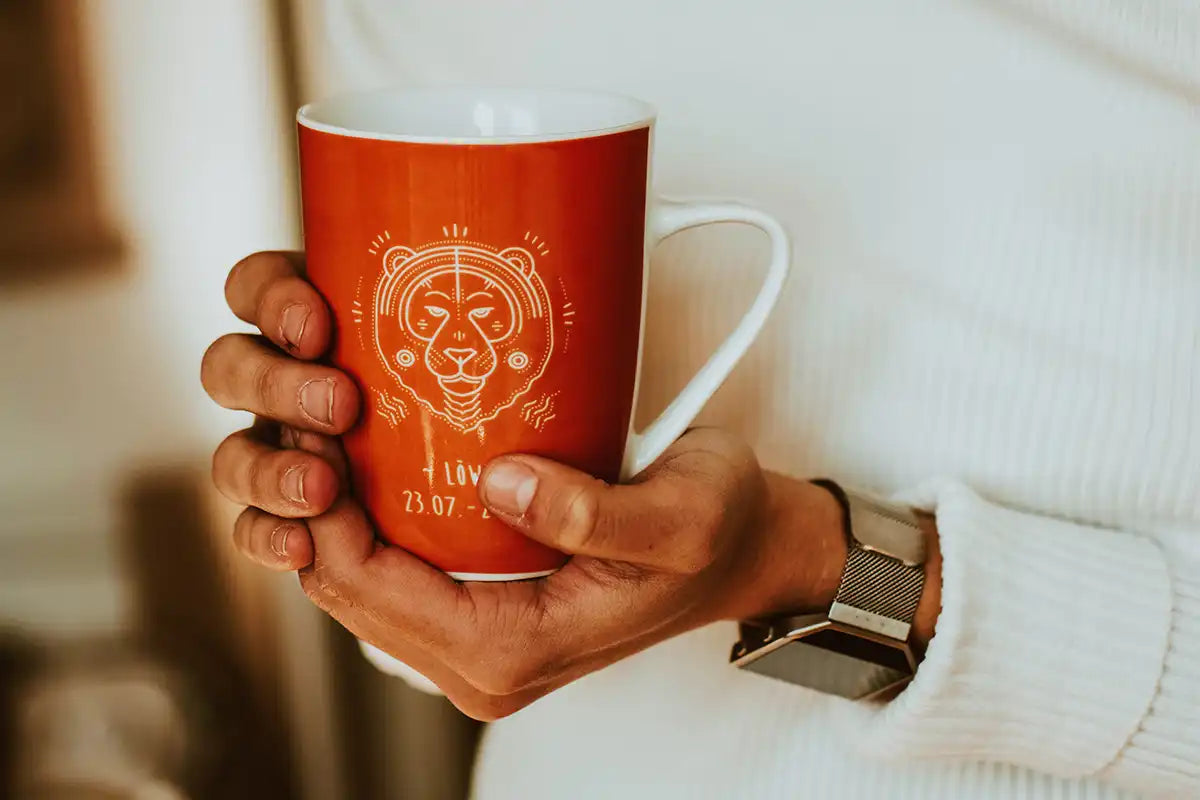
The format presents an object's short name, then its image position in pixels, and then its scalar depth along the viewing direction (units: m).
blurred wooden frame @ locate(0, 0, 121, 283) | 0.80
